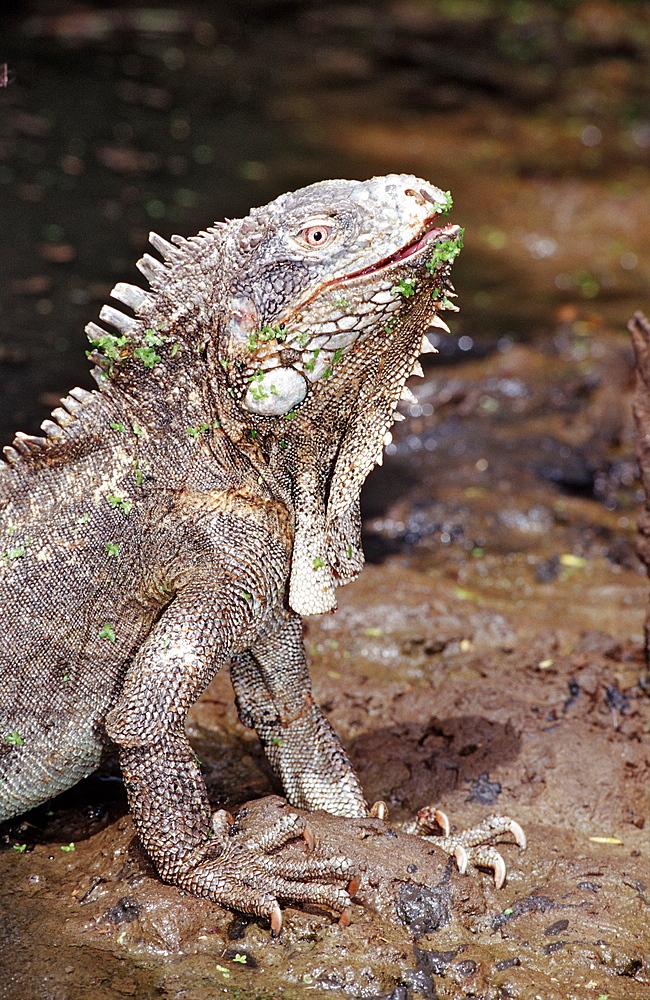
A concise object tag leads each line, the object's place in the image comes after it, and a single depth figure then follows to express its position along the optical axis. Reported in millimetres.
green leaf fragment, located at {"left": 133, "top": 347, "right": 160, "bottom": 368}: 9117
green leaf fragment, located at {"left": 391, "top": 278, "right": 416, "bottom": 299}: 8656
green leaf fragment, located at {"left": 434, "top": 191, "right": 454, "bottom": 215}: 8711
